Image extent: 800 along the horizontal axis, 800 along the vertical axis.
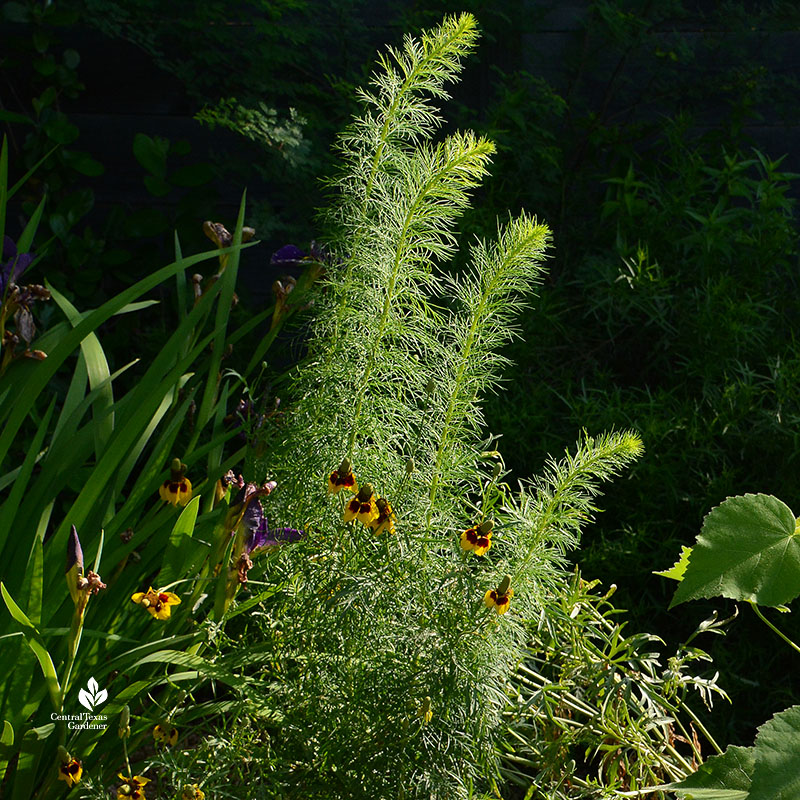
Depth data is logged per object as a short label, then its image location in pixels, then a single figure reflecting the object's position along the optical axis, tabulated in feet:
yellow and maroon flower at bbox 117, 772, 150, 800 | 4.10
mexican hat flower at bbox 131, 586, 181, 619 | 4.24
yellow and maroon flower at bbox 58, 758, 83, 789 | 3.98
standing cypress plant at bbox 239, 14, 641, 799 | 3.94
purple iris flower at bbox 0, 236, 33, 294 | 5.43
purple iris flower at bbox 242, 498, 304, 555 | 4.34
